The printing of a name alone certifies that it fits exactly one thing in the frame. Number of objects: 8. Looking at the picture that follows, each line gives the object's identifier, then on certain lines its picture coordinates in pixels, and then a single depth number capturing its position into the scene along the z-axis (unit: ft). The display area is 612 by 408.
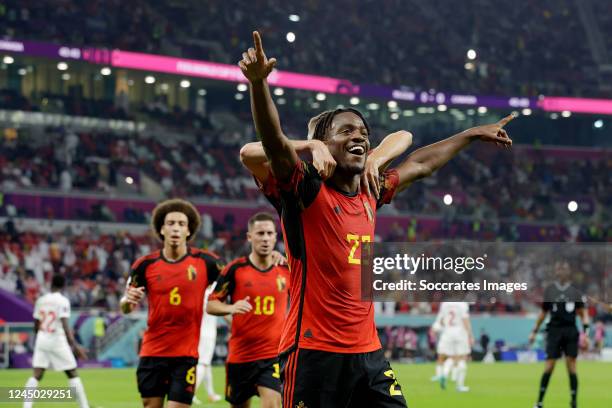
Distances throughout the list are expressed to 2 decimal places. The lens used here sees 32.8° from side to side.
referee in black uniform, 54.54
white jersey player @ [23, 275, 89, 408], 53.16
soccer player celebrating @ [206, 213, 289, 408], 35.37
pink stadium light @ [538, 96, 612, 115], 177.99
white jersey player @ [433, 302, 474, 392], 72.54
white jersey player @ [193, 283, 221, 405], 59.67
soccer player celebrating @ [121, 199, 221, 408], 33.22
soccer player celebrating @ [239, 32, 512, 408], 19.21
